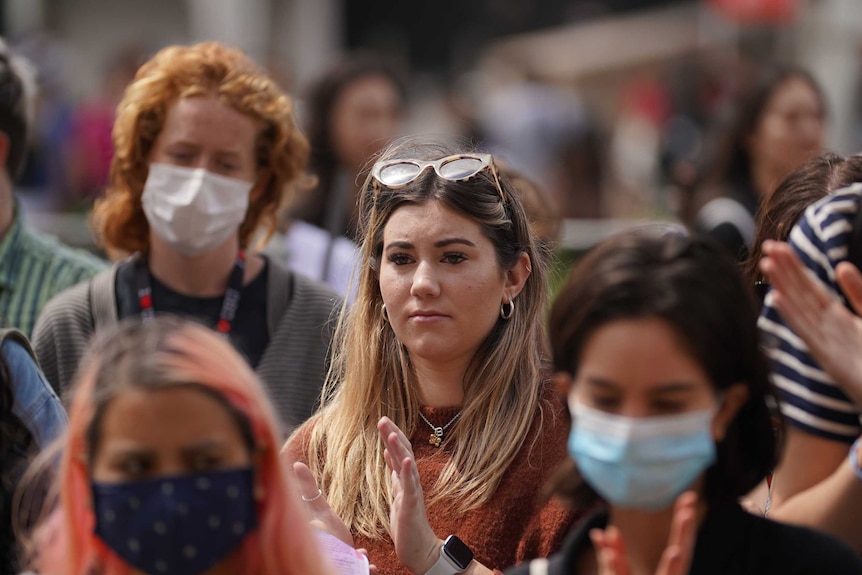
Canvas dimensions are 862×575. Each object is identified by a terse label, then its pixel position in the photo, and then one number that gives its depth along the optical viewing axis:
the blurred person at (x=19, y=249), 10.05
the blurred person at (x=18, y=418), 6.36
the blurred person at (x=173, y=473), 5.42
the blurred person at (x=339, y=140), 13.04
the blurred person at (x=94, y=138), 24.81
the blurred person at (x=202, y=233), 9.60
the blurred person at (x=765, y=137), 13.82
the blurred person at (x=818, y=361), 5.75
